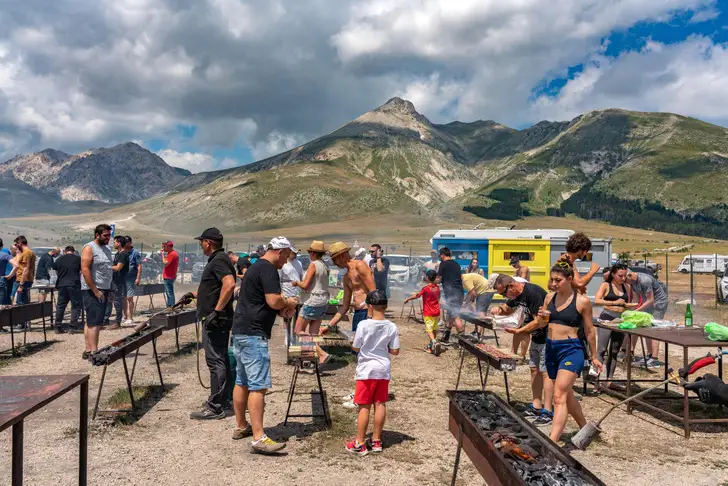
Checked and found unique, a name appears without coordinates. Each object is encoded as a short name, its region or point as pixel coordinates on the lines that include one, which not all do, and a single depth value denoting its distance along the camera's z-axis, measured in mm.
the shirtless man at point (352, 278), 7590
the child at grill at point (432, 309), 10812
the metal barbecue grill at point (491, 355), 6125
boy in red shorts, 5441
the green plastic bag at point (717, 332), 6523
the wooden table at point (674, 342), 6336
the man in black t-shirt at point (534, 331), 6492
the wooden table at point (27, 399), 3043
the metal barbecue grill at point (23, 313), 9243
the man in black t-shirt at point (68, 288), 11703
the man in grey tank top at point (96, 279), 8570
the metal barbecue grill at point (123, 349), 6051
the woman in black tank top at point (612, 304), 8781
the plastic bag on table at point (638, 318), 7652
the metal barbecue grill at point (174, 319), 8430
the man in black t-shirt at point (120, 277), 12924
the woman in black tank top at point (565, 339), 5363
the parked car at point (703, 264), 43938
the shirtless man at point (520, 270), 11890
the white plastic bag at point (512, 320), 7693
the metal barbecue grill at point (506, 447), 3281
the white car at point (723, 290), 20297
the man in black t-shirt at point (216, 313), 6172
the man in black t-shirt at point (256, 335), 5406
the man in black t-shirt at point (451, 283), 11383
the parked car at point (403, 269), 26078
